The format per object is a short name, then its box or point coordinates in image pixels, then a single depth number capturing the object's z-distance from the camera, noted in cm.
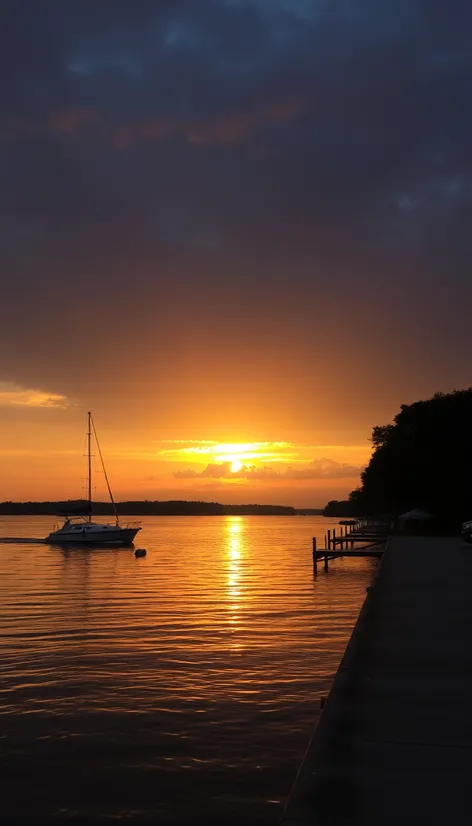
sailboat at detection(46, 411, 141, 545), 8762
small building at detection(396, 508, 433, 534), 8012
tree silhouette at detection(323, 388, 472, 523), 7744
